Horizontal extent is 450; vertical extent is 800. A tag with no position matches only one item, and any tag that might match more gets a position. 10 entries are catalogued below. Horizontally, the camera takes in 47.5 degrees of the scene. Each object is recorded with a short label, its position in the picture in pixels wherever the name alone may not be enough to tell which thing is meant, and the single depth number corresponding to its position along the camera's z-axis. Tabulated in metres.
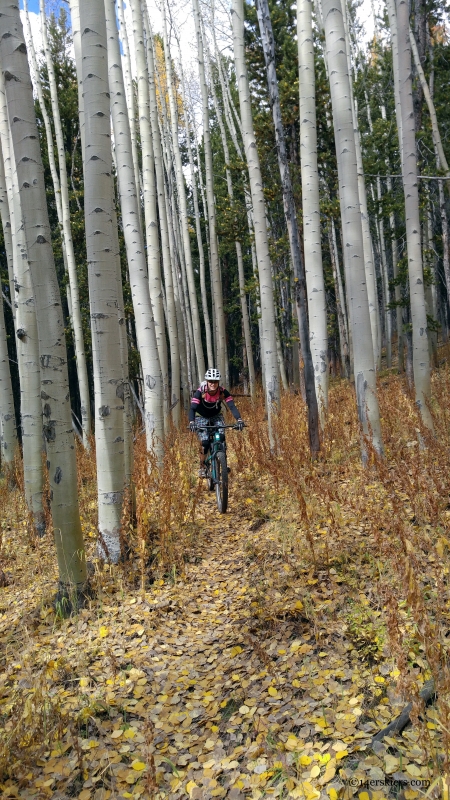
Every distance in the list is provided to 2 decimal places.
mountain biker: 6.95
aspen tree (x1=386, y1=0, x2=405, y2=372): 8.73
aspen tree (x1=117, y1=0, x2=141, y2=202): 11.09
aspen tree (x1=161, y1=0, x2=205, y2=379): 12.51
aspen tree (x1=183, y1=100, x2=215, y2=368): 17.03
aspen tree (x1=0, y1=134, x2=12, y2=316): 7.41
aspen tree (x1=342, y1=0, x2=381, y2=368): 12.88
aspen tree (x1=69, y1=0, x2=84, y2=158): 5.03
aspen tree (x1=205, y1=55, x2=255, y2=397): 16.12
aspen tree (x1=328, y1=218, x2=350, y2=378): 16.86
